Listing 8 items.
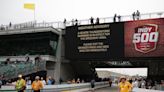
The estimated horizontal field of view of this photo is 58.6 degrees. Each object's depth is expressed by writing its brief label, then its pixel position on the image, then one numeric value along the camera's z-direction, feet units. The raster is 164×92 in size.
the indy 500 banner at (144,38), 59.79
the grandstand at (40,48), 70.77
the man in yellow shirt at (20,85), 23.81
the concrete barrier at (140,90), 40.32
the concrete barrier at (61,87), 32.69
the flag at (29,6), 69.47
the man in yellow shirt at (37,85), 23.57
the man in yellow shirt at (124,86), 20.03
